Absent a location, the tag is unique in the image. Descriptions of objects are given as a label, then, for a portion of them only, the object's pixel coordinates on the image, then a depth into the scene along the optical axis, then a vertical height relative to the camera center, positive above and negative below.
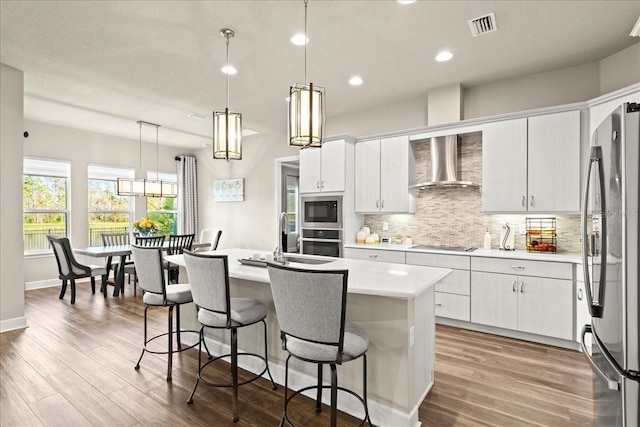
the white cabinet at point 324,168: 4.89 +0.66
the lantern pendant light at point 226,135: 2.74 +0.62
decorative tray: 2.73 -0.40
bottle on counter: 4.14 -0.34
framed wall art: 7.33 +0.50
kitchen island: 2.07 -0.80
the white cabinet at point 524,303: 3.31 -0.91
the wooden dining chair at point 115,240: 5.80 -0.51
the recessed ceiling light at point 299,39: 3.13 +1.60
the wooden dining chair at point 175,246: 5.55 -0.55
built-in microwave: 4.91 +0.01
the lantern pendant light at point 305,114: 2.28 +0.66
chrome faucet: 2.79 -0.30
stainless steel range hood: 4.22 +0.64
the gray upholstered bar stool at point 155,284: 2.65 -0.57
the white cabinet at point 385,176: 4.57 +0.51
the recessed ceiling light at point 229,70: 3.78 +1.59
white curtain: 8.03 +0.38
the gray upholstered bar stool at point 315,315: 1.69 -0.52
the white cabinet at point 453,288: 3.83 -0.85
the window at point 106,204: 6.80 +0.18
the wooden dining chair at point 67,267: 5.05 -0.81
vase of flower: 5.95 -0.25
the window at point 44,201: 6.03 +0.20
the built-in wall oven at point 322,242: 4.91 -0.42
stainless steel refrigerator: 1.42 -0.24
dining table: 5.13 -0.62
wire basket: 3.83 -0.25
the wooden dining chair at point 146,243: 5.56 -0.50
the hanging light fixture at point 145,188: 5.93 +0.44
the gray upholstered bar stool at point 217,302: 2.17 -0.58
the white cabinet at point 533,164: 3.48 +0.52
